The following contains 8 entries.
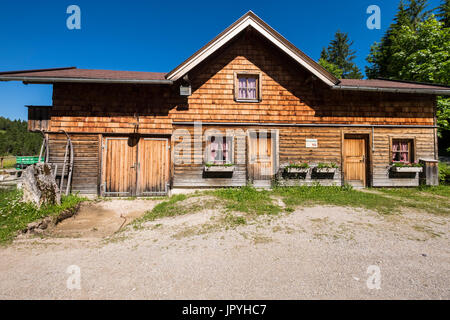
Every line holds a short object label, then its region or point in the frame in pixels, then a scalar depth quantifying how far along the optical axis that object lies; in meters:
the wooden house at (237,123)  8.28
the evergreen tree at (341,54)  42.94
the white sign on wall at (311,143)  9.17
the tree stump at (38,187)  5.49
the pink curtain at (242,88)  9.09
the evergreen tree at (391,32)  28.25
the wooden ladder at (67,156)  7.82
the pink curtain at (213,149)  8.87
